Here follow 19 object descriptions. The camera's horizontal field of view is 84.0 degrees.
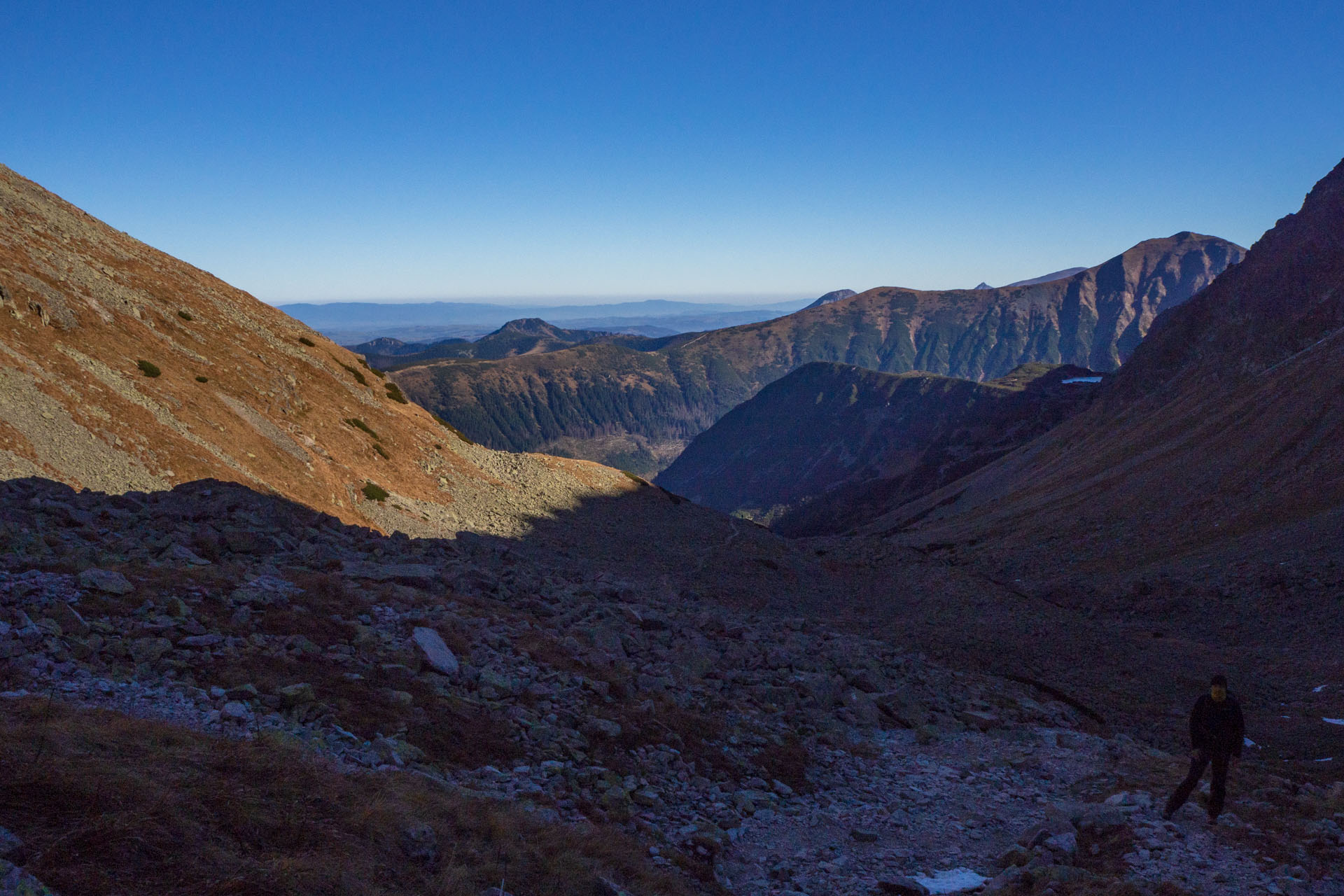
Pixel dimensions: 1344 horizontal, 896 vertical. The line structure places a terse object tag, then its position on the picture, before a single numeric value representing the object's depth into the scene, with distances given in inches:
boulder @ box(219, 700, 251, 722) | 375.2
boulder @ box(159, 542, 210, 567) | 594.2
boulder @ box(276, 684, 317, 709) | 403.5
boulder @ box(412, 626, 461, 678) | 510.0
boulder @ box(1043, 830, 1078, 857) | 411.8
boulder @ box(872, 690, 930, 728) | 692.7
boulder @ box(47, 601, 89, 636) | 415.8
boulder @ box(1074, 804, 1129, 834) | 441.1
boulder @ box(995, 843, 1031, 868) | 418.0
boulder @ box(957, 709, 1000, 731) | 710.5
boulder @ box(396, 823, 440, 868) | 295.9
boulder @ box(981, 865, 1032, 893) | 387.5
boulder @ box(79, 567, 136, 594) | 467.8
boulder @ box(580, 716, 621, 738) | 498.0
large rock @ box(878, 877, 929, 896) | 398.0
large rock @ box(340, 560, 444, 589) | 677.9
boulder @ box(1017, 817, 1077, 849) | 432.8
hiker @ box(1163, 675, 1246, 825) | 442.6
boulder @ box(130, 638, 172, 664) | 410.6
